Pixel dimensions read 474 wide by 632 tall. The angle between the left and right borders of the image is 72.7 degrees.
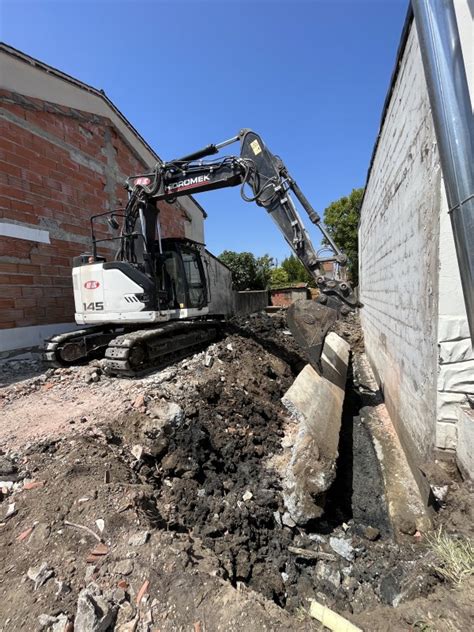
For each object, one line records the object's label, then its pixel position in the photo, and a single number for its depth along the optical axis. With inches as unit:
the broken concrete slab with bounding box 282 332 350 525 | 125.6
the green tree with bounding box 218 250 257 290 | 1151.6
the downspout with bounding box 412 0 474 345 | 60.0
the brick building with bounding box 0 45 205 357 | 248.4
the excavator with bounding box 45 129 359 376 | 197.8
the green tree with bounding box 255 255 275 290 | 1194.0
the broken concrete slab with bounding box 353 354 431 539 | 120.2
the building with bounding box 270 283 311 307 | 852.1
